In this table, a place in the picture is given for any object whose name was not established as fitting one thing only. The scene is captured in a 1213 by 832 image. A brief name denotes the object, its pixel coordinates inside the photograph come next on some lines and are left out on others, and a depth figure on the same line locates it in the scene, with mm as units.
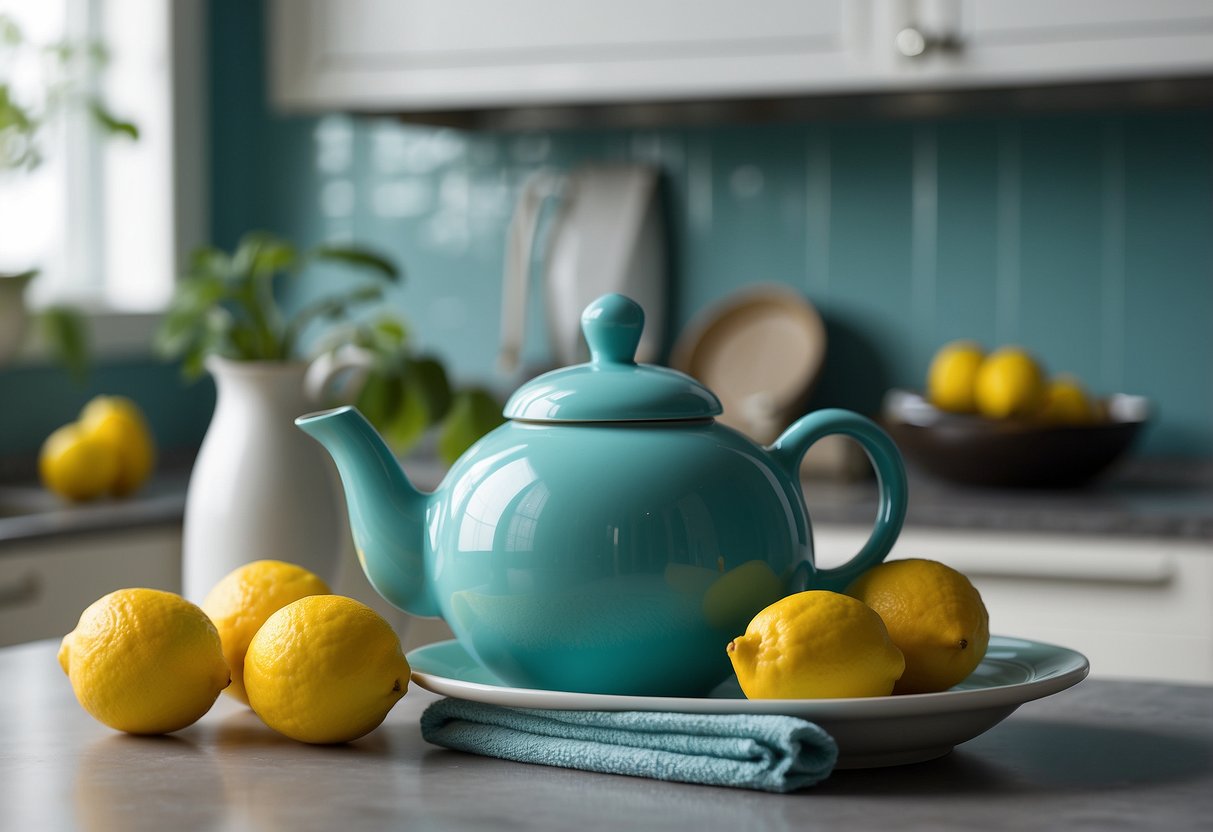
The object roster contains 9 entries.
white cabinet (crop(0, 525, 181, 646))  2219
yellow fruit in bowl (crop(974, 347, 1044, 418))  2377
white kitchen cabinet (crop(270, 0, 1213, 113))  2338
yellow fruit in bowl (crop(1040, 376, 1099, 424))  2406
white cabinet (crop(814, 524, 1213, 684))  2143
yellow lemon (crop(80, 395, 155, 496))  2594
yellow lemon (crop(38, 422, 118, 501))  2527
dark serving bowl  2330
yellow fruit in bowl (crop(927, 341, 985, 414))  2477
